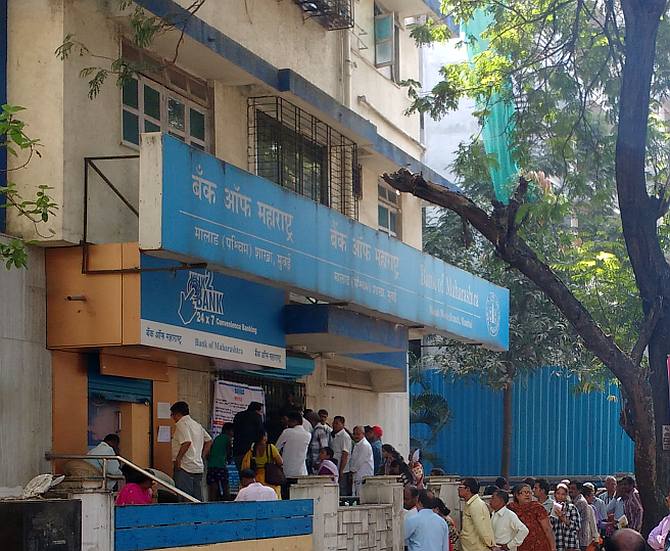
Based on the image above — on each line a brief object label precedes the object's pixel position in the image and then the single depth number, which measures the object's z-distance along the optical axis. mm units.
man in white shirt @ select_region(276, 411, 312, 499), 15859
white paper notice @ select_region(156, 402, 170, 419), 15102
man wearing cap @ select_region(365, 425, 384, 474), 18781
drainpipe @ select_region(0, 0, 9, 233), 12844
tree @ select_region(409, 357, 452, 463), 28609
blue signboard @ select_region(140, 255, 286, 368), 13227
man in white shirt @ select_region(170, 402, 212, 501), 13688
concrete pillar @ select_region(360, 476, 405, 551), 15141
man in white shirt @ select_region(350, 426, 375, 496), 17547
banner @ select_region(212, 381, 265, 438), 16641
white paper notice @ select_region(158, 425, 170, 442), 15047
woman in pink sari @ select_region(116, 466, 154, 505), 11727
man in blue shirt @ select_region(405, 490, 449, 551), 13461
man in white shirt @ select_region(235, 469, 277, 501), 12969
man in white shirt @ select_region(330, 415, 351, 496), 17500
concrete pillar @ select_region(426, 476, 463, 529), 17359
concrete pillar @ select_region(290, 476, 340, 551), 13609
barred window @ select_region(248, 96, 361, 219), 17625
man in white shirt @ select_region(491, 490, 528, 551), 14266
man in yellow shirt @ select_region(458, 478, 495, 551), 14328
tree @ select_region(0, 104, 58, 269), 9781
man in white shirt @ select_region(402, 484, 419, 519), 14000
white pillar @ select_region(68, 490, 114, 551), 9938
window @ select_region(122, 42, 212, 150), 14672
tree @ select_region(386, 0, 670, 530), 14438
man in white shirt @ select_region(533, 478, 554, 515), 16263
